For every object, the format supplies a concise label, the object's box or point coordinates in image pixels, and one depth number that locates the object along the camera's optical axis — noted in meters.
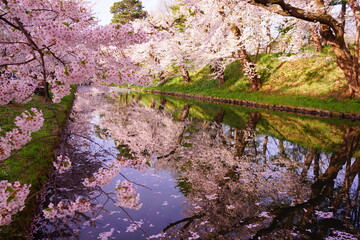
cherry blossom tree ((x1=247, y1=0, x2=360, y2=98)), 13.13
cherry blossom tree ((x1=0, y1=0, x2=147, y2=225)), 4.08
